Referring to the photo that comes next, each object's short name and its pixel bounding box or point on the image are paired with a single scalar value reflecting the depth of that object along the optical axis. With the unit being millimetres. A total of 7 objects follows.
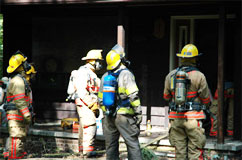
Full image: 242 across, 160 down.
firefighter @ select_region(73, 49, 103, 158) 17172
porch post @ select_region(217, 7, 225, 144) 16876
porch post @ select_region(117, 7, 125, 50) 18525
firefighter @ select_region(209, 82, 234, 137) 19521
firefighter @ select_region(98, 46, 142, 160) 13688
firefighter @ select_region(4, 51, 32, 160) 16204
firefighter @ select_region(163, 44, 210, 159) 13944
